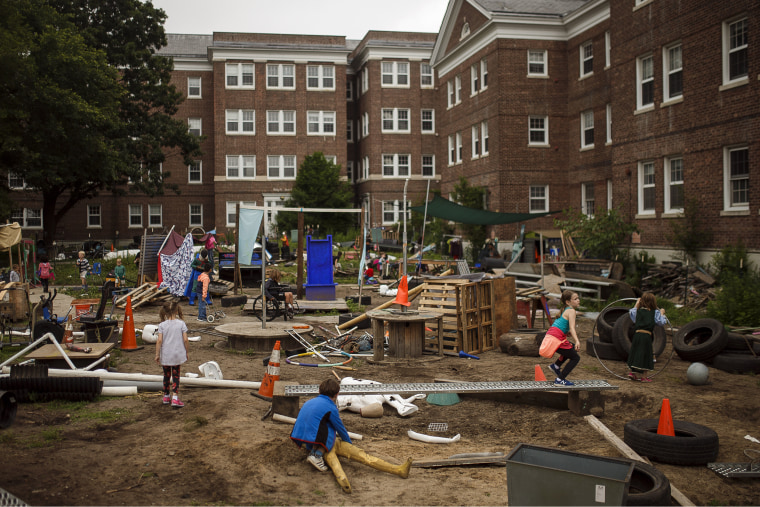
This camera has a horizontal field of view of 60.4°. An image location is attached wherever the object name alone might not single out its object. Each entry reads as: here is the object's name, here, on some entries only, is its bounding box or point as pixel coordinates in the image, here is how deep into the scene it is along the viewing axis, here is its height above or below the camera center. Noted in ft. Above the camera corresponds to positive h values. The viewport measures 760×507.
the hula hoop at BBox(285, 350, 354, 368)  38.99 -7.45
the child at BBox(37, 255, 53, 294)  76.88 -3.47
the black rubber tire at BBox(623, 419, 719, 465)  24.45 -7.97
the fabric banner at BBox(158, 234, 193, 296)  65.67 -2.62
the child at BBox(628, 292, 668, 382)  36.22 -5.60
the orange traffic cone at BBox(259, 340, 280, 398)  30.32 -6.51
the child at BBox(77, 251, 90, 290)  80.79 -2.99
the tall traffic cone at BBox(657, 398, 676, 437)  25.53 -7.33
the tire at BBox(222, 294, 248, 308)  67.05 -6.15
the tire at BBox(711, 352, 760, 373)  38.55 -7.61
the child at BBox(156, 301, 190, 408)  30.04 -4.96
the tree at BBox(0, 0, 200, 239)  94.84 +22.70
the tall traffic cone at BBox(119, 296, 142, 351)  43.29 -6.15
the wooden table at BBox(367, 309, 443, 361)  41.50 -6.26
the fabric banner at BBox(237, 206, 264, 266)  50.31 +1.20
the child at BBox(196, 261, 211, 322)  56.24 -4.68
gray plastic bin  15.55 -6.16
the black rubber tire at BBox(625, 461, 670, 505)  18.92 -7.57
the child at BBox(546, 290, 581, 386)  31.58 -5.01
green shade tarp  84.07 +3.16
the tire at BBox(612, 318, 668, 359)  40.06 -6.37
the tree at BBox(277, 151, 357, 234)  158.81 +11.35
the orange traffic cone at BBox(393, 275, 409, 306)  41.45 -3.47
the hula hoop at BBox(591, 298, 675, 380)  36.88 -7.97
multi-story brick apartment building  70.13 +22.35
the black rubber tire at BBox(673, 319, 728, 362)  40.01 -6.63
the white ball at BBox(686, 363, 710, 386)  35.47 -7.56
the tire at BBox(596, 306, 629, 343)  43.73 -5.85
